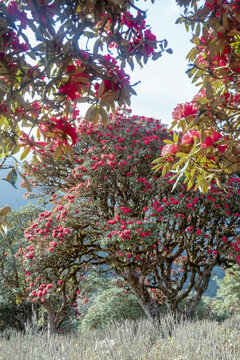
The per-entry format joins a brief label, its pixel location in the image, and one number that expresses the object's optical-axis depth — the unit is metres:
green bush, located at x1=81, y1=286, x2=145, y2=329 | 8.02
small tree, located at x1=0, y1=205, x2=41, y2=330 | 8.20
